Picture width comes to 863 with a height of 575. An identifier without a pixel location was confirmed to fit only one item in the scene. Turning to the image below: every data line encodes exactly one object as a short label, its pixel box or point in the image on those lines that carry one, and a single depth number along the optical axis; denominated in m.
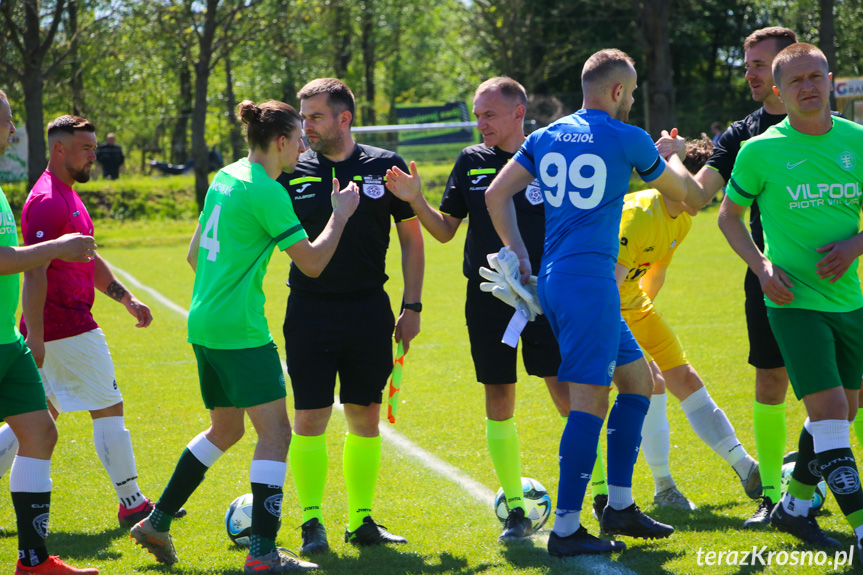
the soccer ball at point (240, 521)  8.90
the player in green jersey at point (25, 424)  7.82
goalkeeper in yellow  9.84
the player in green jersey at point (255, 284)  7.83
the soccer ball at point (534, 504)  9.21
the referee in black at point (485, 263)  9.22
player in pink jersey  9.77
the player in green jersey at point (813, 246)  7.75
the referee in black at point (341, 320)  8.99
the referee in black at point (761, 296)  9.25
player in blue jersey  7.66
